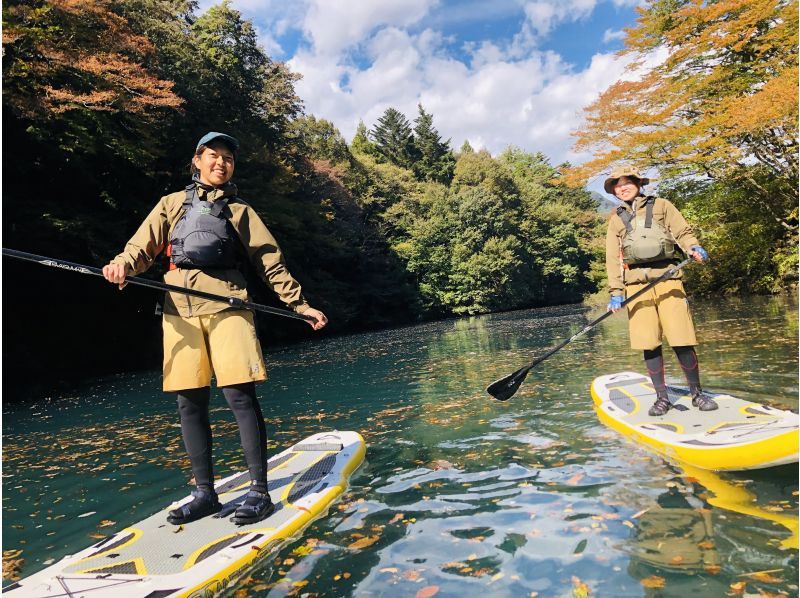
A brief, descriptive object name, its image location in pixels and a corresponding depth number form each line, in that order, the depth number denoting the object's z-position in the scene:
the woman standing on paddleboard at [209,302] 3.10
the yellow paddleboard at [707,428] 3.14
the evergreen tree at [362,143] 58.09
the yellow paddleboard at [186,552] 2.44
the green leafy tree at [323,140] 38.75
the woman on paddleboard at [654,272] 4.48
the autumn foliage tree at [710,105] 13.41
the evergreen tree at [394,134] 60.47
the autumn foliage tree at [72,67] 13.23
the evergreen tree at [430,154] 56.59
